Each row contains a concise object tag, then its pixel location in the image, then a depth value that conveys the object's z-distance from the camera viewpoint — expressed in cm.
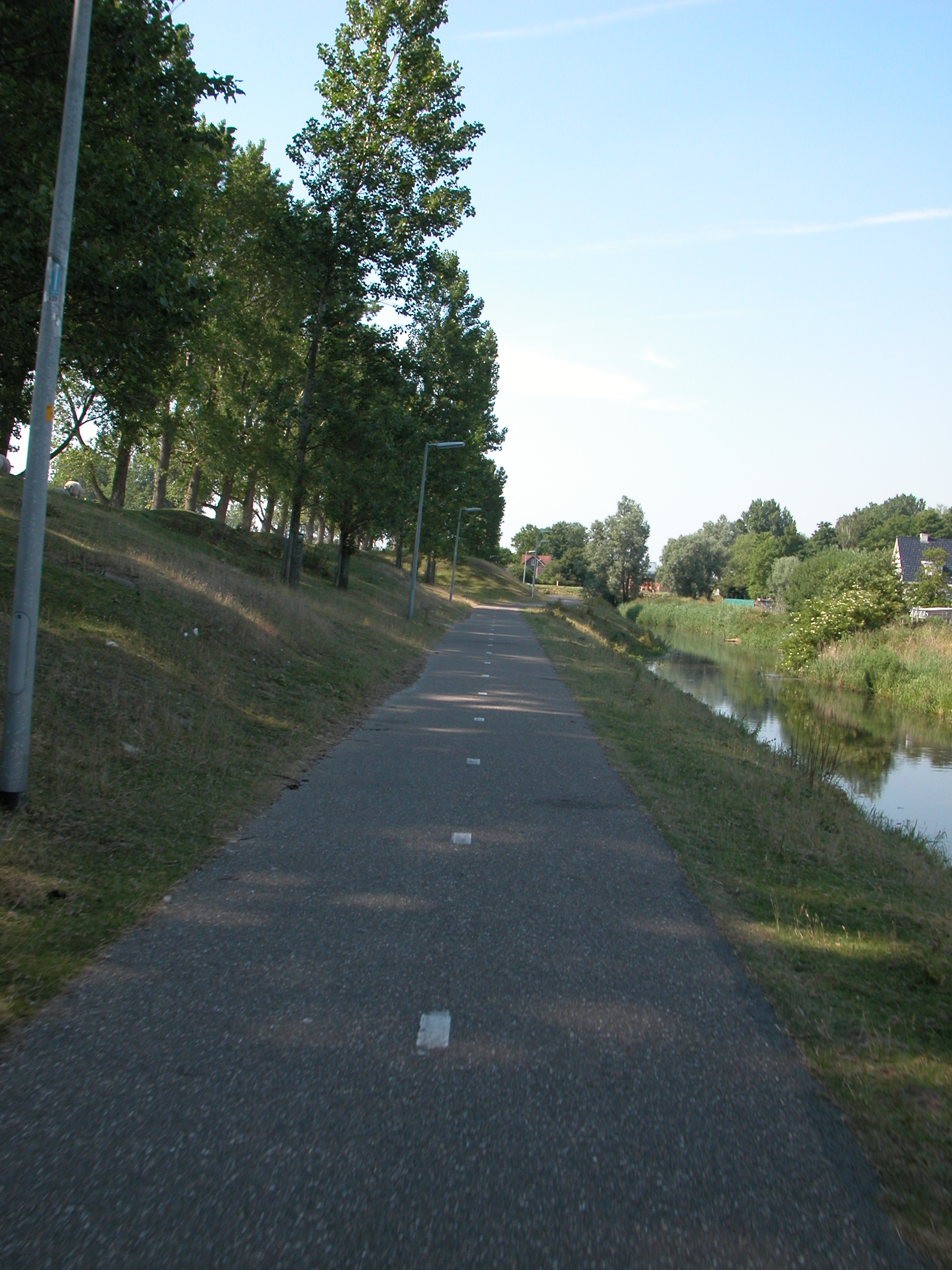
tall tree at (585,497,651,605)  9506
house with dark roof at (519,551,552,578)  12023
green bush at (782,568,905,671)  3975
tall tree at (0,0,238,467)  965
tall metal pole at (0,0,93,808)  641
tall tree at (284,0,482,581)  2578
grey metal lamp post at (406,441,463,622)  3262
